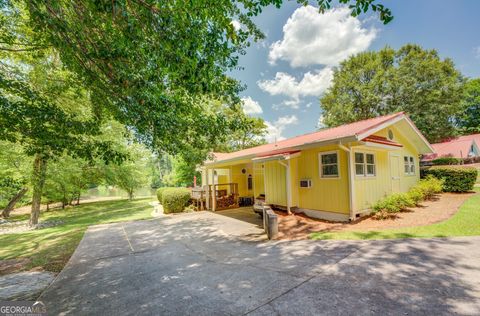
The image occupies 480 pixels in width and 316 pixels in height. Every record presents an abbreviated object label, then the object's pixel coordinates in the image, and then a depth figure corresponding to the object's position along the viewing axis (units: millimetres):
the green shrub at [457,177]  11359
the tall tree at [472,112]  34162
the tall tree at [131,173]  17203
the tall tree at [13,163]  10359
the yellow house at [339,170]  7430
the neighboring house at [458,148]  24312
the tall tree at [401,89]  19578
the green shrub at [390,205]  7477
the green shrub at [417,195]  8769
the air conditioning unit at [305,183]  8477
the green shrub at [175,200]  12359
